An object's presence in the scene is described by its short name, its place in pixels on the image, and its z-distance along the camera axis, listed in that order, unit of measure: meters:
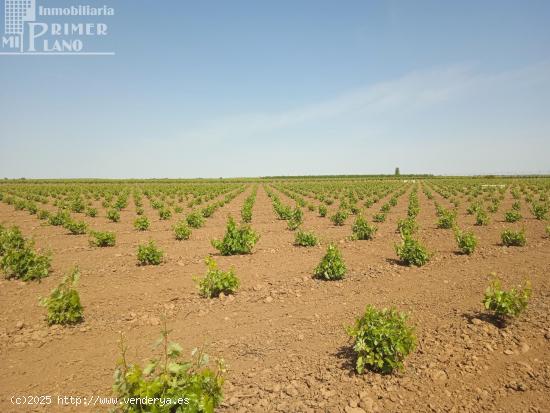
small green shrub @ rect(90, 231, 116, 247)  14.53
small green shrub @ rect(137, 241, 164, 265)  11.61
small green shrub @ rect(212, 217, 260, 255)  12.98
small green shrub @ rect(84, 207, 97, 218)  25.73
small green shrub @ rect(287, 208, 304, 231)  18.72
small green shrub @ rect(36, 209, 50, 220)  23.25
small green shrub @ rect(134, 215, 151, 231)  19.00
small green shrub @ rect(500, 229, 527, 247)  13.66
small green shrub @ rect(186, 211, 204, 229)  19.69
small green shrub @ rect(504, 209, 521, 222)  19.88
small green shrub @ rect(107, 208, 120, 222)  22.86
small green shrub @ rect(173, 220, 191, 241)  16.14
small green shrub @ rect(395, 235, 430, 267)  11.34
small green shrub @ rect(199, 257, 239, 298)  8.65
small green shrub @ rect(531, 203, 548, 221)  21.09
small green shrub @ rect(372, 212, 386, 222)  21.55
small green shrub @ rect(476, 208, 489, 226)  19.34
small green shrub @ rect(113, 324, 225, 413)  3.50
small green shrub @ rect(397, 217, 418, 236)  16.84
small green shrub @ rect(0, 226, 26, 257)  11.76
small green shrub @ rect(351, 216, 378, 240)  16.03
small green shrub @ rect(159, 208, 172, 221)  23.53
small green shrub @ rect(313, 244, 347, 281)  9.90
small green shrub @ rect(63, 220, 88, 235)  17.77
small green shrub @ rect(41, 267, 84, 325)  7.07
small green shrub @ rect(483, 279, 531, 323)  6.49
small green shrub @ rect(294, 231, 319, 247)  14.57
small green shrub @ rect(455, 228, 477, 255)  12.54
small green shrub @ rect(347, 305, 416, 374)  5.18
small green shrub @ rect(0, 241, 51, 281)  10.00
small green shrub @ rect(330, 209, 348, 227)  20.53
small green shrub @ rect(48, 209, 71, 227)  20.59
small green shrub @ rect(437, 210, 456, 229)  18.44
